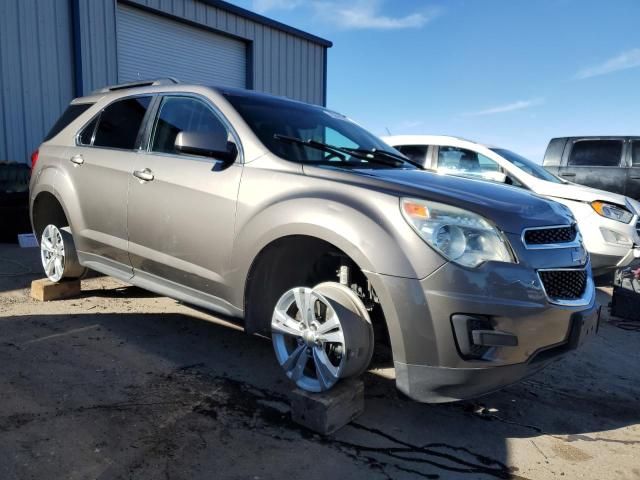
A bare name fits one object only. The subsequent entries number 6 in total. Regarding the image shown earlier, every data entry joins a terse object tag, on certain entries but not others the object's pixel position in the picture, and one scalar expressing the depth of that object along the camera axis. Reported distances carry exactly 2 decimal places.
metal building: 8.97
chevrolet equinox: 2.30
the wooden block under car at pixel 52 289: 4.60
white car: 5.80
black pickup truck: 9.03
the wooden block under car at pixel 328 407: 2.54
